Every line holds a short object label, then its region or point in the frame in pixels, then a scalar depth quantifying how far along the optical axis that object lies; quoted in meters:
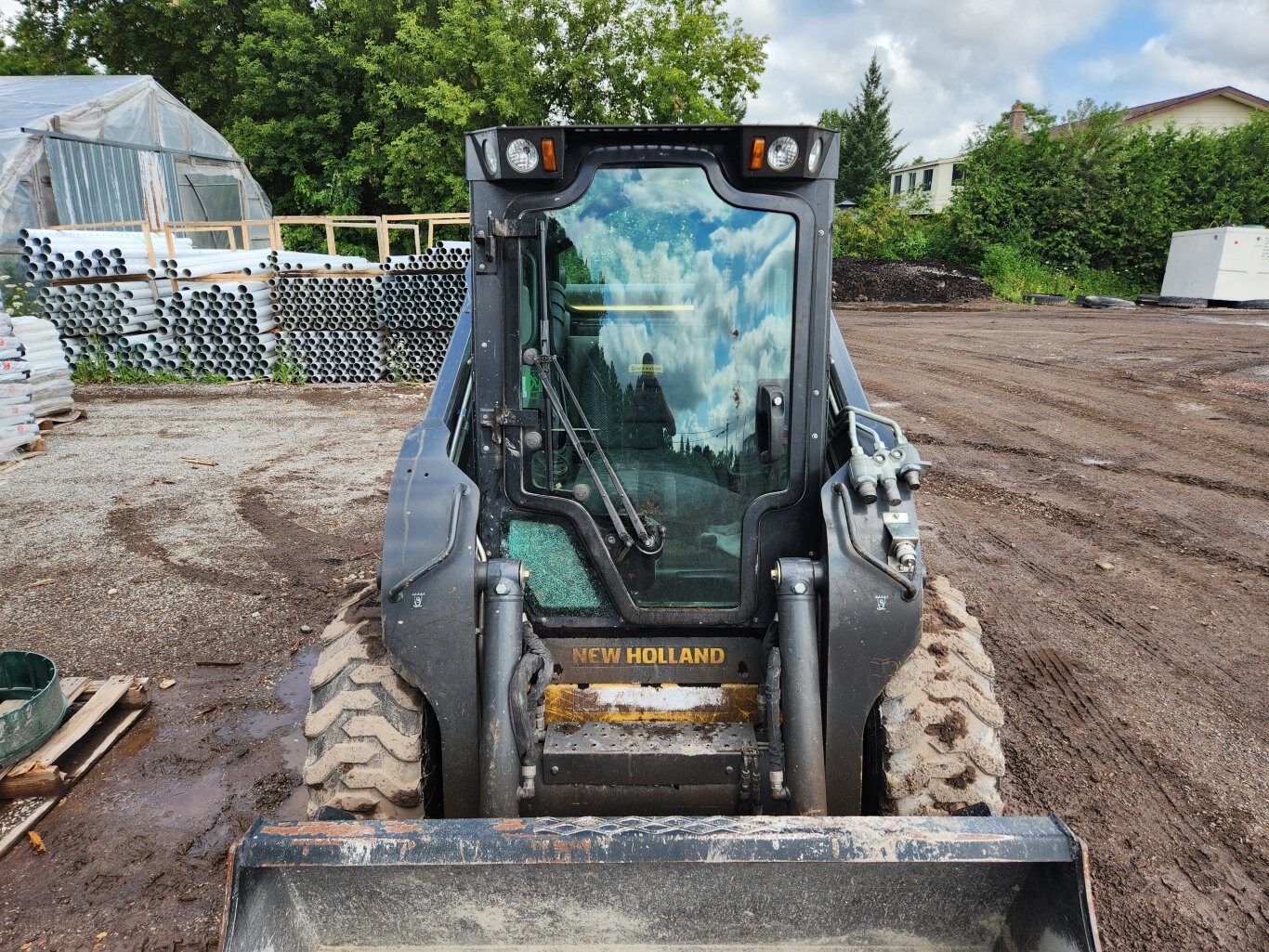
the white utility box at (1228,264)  23.17
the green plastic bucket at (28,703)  3.95
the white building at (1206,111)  36.81
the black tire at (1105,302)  24.03
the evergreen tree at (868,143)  42.75
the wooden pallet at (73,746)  3.88
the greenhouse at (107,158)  16.98
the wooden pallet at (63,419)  11.05
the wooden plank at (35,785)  3.89
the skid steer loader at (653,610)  2.27
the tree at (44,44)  30.88
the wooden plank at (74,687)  4.64
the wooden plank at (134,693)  4.70
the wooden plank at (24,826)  3.60
